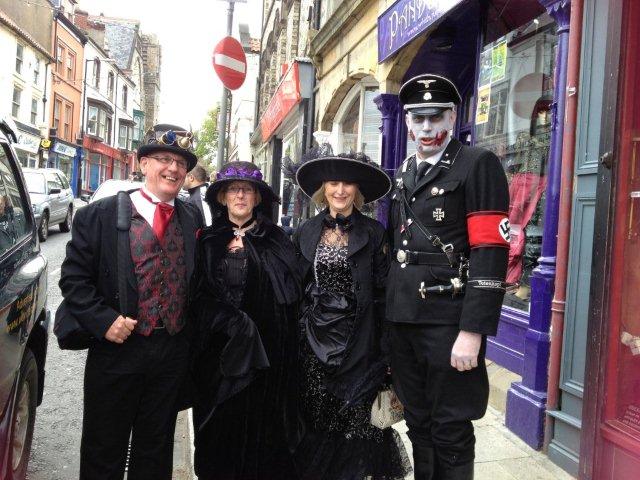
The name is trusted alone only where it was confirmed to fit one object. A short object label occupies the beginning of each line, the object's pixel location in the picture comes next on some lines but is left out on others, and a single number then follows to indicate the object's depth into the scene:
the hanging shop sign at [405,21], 5.38
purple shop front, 3.60
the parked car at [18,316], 2.35
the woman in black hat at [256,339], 2.74
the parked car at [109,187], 7.84
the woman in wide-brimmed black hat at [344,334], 2.75
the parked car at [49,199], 12.48
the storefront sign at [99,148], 37.38
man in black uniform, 2.26
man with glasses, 2.40
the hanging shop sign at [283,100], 11.85
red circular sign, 7.42
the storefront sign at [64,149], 30.71
